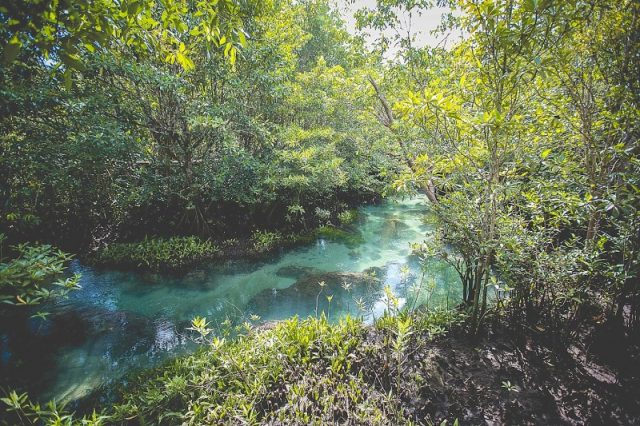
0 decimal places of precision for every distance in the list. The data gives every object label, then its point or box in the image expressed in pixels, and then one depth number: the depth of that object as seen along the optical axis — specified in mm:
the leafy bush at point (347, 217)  12828
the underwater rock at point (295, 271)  8055
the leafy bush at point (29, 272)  2443
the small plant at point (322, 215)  11477
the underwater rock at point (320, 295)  6414
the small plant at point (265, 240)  9500
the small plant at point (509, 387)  3109
